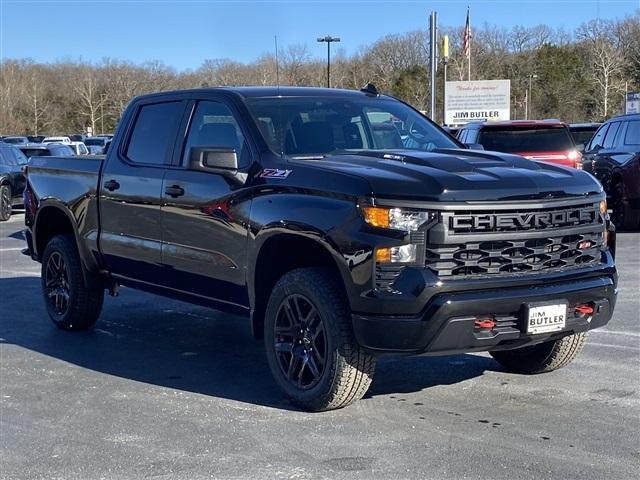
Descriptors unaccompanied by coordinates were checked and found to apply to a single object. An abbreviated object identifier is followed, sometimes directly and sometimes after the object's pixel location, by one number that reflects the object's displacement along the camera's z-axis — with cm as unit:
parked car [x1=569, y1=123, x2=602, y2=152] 2397
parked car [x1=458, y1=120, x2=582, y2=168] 1360
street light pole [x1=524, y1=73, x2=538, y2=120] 6038
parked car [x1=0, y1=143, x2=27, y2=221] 2003
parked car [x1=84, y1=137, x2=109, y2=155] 5080
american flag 4089
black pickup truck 497
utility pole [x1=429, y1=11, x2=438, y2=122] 2420
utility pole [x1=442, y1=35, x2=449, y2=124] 2988
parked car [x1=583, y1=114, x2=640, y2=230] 1448
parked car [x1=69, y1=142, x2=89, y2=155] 3275
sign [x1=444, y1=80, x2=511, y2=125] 4800
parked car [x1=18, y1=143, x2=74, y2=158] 2405
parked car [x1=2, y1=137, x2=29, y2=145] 5389
